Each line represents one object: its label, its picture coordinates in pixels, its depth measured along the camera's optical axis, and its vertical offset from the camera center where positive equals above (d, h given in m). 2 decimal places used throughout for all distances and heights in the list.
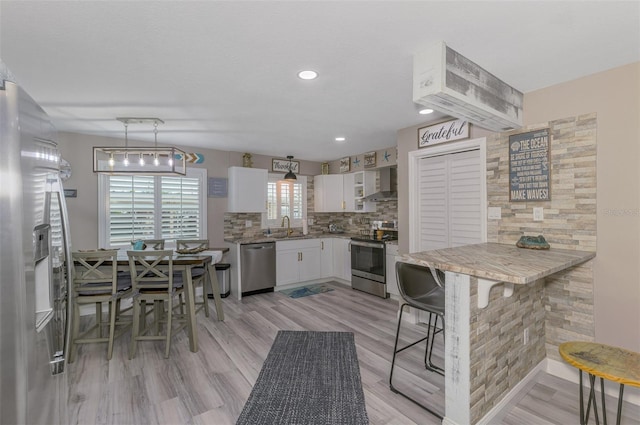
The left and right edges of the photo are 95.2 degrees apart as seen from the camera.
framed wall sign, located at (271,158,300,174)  5.52 +0.85
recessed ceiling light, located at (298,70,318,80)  2.16 +1.02
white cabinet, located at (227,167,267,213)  4.82 +0.34
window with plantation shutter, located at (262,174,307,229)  5.61 +0.17
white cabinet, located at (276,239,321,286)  4.95 -0.90
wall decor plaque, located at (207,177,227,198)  4.80 +0.38
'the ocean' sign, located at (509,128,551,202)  2.43 +0.36
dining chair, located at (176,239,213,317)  3.38 -0.49
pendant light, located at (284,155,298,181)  5.07 +0.58
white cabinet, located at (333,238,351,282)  5.22 -0.90
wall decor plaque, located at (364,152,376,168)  5.14 +0.88
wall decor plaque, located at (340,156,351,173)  5.65 +0.88
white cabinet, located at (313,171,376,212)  5.27 +0.35
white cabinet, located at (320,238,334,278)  5.44 -0.90
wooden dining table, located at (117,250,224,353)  2.85 -0.69
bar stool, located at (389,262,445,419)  2.27 -0.61
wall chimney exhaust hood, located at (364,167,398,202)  4.73 +0.38
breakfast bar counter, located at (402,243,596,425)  1.71 -0.72
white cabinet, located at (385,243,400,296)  4.36 -0.88
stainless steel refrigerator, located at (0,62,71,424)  0.86 -0.18
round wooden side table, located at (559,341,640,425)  1.45 -0.83
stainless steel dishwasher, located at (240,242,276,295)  4.55 -0.91
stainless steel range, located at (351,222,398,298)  4.51 -0.82
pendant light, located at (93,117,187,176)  3.20 +0.59
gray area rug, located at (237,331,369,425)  1.96 -1.38
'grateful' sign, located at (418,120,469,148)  3.00 +0.83
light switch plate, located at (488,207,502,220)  2.71 -0.04
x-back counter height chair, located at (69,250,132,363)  2.67 -0.76
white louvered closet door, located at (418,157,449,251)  3.36 +0.06
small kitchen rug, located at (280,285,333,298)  4.75 -1.37
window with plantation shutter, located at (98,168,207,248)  4.02 +0.04
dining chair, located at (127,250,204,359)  2.75 -0.73
